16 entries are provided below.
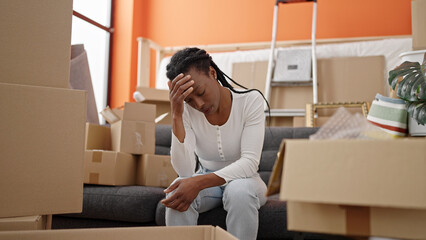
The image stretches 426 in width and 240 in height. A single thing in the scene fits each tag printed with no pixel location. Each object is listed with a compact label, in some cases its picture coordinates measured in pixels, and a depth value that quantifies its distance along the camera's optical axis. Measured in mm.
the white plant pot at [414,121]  1195
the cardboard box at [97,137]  1930
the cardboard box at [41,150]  986
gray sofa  1410
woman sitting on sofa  1266
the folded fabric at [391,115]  1212
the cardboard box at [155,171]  1865
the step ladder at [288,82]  3395
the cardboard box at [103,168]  1769
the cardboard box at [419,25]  1363
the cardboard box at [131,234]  760
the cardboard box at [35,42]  1021
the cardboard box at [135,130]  1894
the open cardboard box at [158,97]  2947
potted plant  1065
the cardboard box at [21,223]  932
